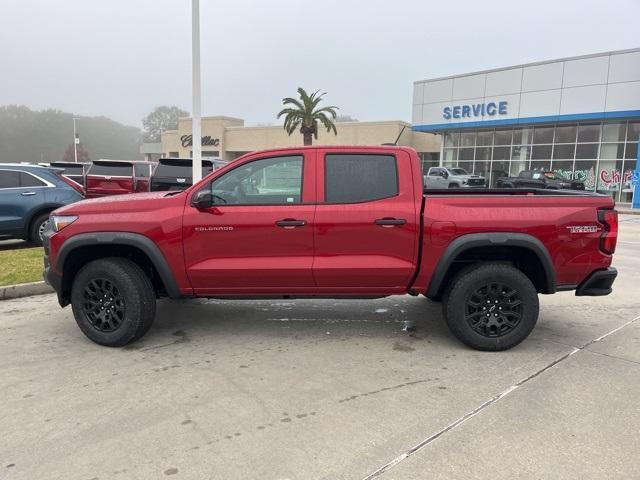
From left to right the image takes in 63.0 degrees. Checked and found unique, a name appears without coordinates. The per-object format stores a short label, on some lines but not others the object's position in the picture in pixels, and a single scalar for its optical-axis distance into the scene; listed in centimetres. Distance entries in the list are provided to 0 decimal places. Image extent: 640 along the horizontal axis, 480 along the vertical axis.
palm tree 3838
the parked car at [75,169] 1547
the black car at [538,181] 2517
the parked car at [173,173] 1237
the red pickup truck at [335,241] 453
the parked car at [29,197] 937
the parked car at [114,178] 1375
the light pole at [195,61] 941
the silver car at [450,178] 2909
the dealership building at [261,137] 4416
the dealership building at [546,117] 2847
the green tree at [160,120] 14075
